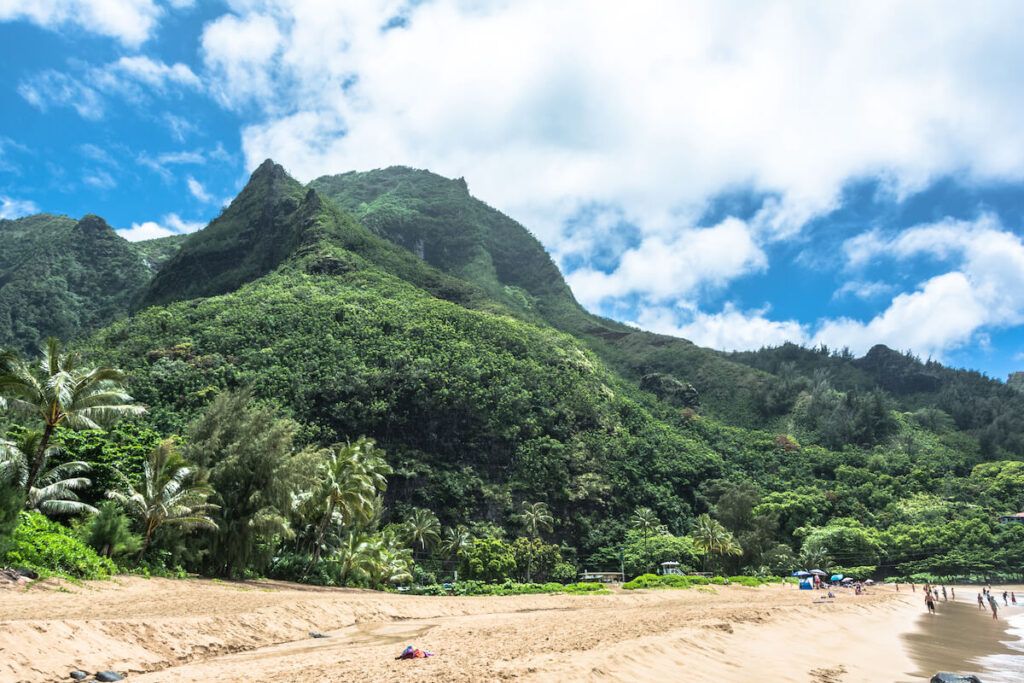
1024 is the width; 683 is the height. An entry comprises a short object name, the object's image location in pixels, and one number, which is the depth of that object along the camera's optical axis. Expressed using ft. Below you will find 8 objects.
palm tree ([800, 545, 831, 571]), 256.32
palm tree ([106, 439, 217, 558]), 88.48
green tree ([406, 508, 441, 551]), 206.80
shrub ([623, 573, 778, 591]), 159.12
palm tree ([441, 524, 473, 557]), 214.07
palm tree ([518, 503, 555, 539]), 242.17
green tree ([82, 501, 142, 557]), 78.48
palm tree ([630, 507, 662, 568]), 270.67
